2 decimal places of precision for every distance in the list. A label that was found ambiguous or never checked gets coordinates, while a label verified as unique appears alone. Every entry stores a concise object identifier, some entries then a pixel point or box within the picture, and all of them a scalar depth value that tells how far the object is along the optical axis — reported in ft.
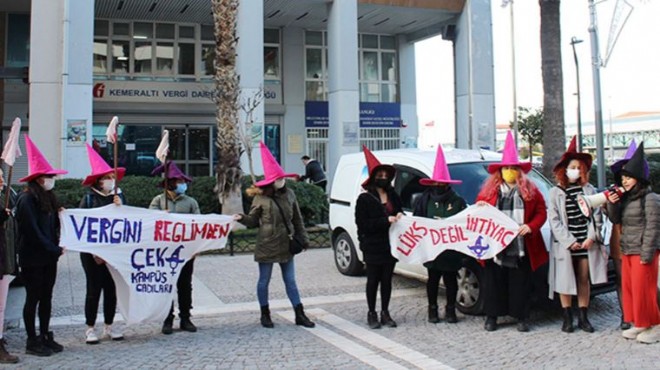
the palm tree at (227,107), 50.60
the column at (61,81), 54.65
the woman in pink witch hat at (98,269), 20.63
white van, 23.86
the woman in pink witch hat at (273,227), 22.11
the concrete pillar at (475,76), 74.69
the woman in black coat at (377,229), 22.02
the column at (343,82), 67.00
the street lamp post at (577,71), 96.90
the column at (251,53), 61.67
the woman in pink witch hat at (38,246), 18.85
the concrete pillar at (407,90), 93.09
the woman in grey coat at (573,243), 21.12
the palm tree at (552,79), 43.60
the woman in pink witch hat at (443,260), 22.74
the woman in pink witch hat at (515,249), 21.56
